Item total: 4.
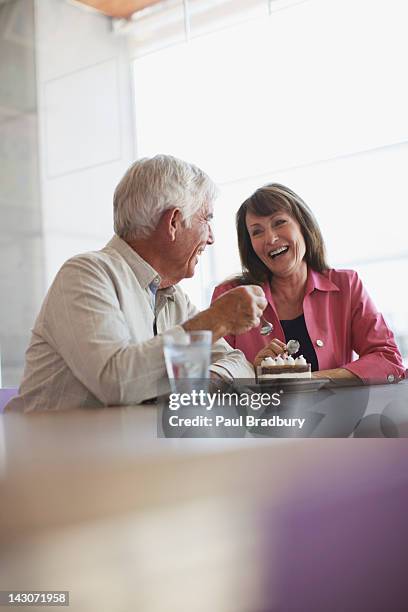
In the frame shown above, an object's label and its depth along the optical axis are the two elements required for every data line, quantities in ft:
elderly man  3.82
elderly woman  6.68
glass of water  2.34
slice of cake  4.35
